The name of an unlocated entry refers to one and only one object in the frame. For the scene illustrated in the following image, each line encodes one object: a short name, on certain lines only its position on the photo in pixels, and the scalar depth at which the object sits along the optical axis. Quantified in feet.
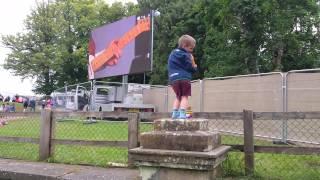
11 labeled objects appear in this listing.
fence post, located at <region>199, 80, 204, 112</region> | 50.42
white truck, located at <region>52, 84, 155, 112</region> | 81.56
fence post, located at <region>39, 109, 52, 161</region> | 27.37
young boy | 19.27
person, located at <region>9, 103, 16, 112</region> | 116.16
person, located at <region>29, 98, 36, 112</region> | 128.42
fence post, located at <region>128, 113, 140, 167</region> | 24.13
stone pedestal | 16.80
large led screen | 80.94
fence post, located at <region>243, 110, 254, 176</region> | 21.24
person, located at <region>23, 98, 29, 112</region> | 128.78
